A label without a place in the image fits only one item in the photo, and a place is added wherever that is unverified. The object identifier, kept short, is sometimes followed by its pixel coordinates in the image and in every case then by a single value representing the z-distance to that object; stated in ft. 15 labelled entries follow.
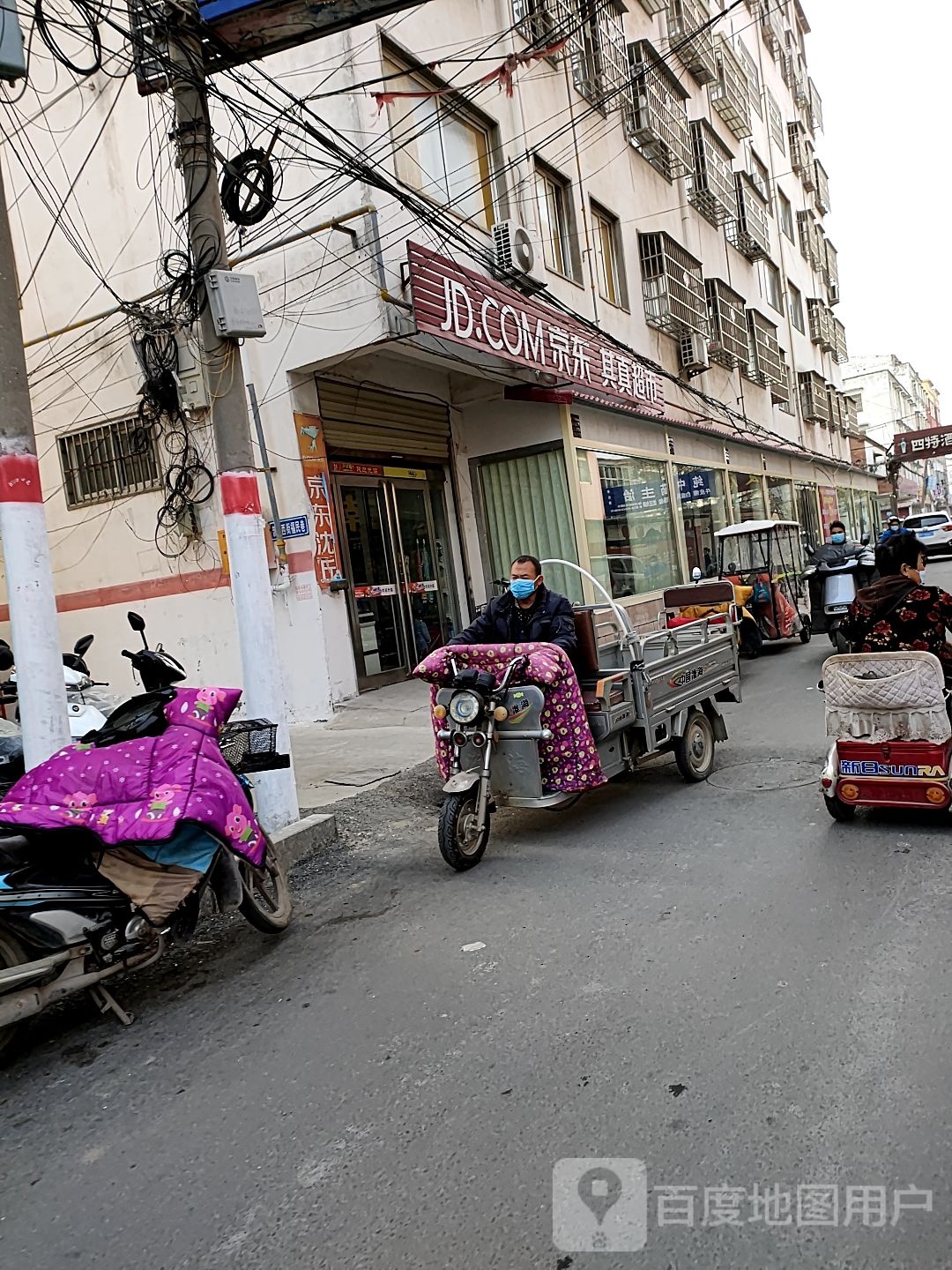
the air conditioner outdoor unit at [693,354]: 61.26
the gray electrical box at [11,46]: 15.88
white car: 110.32
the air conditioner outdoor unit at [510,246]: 39.32
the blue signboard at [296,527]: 32.83
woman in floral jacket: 18.51
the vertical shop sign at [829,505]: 114.11
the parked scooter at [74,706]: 17.84
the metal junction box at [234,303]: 19.10
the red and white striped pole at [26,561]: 16.37
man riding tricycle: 17.98
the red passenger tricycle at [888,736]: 16.80
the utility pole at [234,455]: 19.26
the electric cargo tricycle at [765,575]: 44.93
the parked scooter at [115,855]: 11.60
